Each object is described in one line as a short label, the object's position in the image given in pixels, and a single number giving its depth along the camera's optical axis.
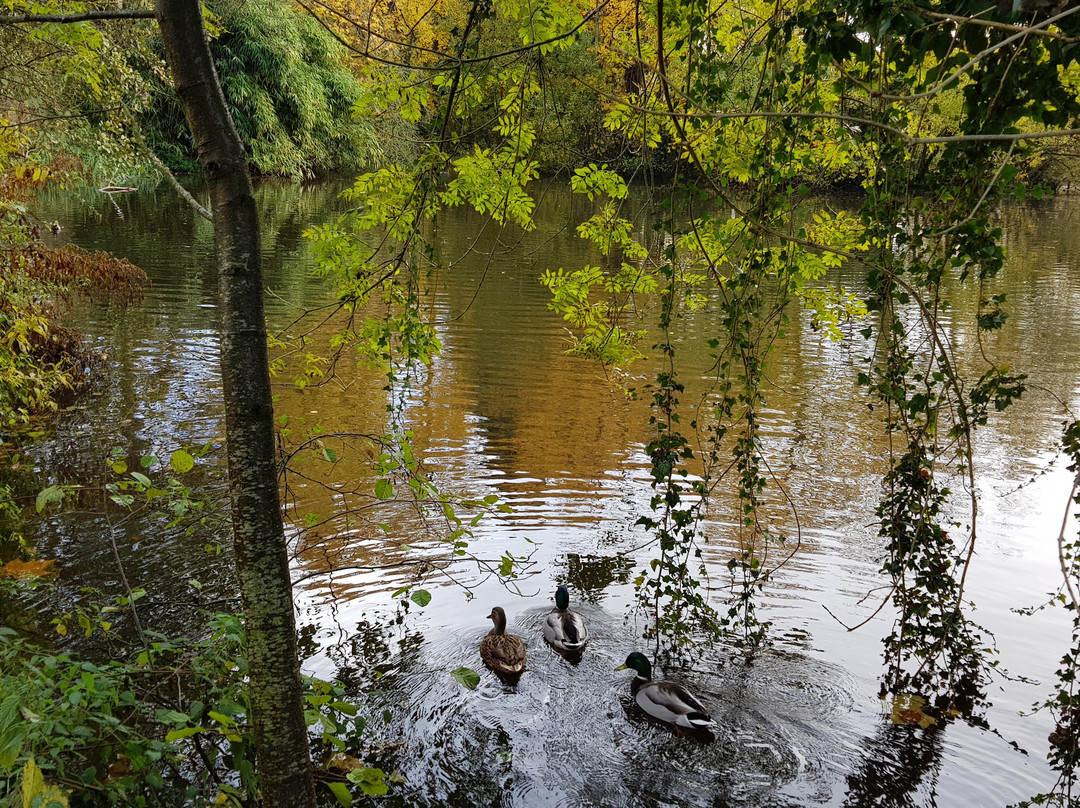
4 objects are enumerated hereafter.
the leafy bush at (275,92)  25.28
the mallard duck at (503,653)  5.16
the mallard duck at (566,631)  5.49
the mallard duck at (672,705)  4.59
